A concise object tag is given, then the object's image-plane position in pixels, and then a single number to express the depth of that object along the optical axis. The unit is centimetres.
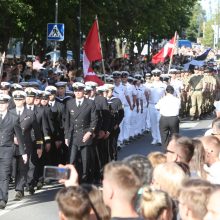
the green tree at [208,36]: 15088
